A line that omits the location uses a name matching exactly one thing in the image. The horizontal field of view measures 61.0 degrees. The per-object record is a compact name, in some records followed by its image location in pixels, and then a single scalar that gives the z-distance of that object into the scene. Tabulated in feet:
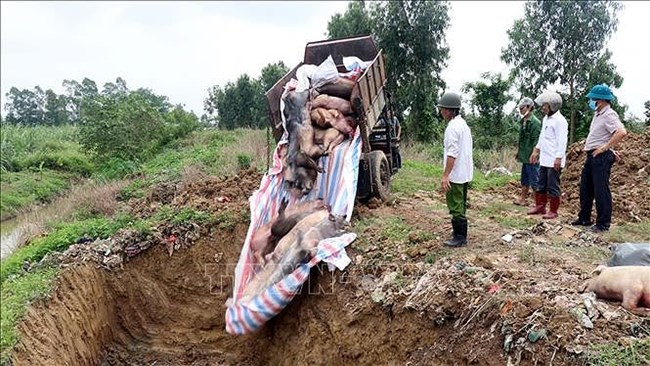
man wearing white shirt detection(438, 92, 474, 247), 17.39
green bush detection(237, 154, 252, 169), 35.92
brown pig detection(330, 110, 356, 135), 22.68
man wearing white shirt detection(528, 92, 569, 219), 20.26
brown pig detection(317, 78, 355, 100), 23.29
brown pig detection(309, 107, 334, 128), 22.48
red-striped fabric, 17.52
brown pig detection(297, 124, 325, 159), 21.70
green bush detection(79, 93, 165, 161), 49.06
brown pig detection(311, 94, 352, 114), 22.88
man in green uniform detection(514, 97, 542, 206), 23.20
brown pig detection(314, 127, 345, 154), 22.15
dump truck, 22.77
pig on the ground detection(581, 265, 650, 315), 11.89
